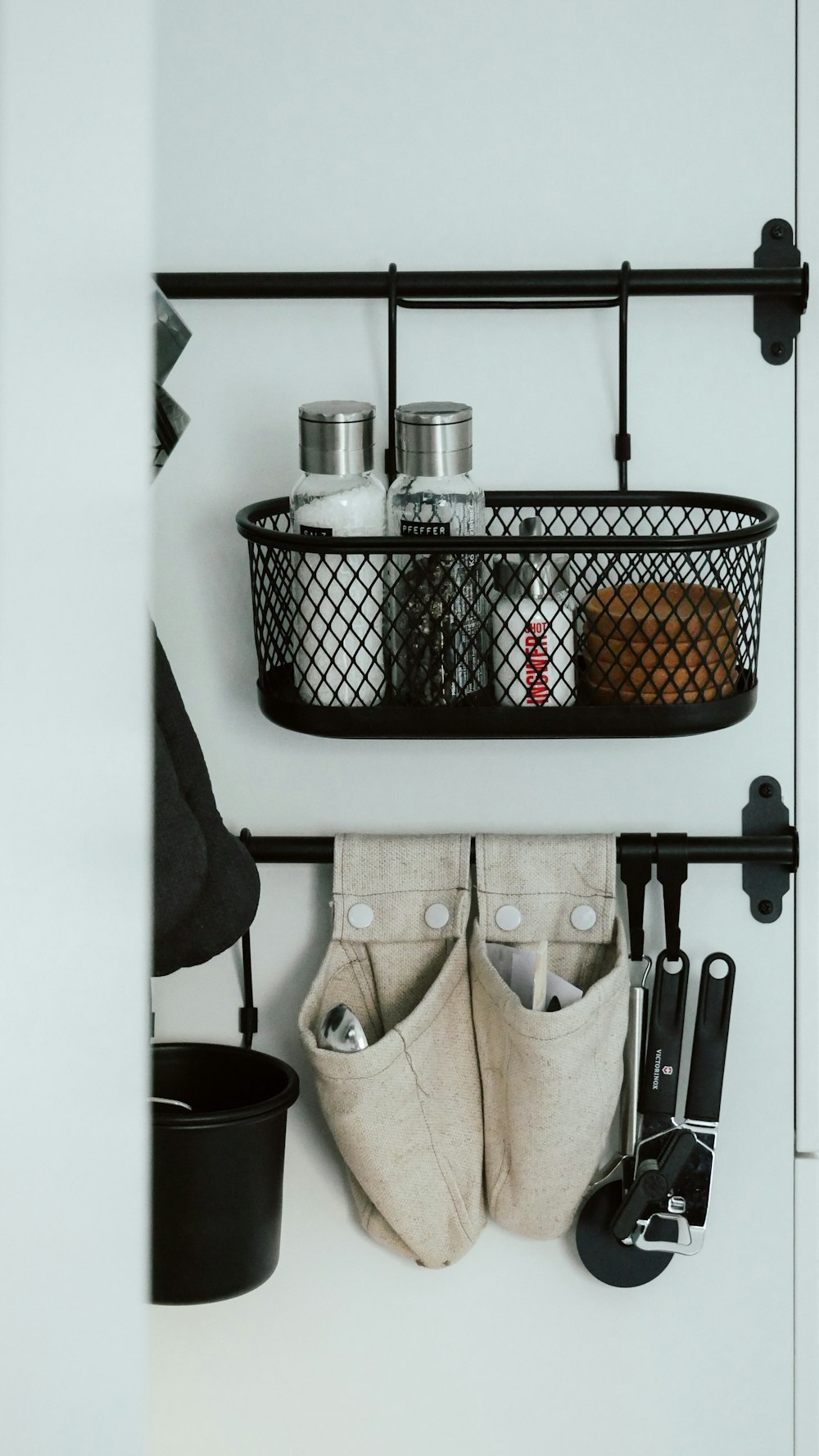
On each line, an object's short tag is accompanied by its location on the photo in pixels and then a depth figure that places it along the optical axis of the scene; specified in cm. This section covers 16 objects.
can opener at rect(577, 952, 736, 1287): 177
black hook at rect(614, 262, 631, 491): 173
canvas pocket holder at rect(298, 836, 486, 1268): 174
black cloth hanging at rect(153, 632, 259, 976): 154
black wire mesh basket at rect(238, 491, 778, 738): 165
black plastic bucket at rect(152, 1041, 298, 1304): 169
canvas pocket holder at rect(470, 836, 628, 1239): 173
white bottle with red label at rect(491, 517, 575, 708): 167
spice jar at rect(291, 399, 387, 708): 165
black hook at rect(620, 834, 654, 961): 177
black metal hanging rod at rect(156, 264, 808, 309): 173
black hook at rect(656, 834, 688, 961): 177
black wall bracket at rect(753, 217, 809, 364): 174
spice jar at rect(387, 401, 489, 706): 165
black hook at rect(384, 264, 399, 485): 172
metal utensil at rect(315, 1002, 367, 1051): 175
